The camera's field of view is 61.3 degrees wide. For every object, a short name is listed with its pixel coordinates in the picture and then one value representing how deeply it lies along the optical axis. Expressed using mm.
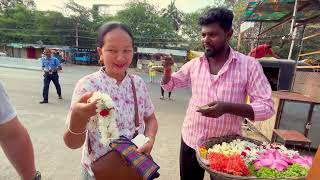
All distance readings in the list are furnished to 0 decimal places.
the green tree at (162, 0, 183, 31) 50062
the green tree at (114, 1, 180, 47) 39750
